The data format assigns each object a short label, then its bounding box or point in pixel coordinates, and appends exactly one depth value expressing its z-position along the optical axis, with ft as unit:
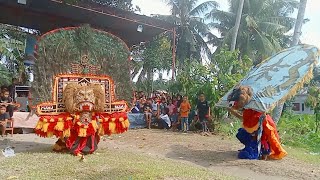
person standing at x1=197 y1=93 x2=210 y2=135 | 44.06
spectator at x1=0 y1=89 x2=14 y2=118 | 36.34
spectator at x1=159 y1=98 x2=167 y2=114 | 50.02
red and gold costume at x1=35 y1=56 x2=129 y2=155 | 26.58
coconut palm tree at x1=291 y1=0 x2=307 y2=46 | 43.83
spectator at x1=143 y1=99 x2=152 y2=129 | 48.80
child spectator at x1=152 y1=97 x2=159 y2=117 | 49.77
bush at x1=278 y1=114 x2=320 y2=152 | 39.83
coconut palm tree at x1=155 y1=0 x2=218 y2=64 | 102.06
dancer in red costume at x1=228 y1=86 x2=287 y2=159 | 28.99
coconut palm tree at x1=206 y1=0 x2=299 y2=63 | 93.61
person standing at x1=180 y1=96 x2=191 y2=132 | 45.19
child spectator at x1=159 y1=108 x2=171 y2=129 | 48.75
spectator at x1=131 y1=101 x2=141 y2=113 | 49.08
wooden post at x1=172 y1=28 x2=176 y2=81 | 60.88
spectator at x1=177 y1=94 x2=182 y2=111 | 48.11
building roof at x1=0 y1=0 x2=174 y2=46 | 55.52
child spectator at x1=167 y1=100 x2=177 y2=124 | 48.44
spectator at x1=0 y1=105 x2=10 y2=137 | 34.88
